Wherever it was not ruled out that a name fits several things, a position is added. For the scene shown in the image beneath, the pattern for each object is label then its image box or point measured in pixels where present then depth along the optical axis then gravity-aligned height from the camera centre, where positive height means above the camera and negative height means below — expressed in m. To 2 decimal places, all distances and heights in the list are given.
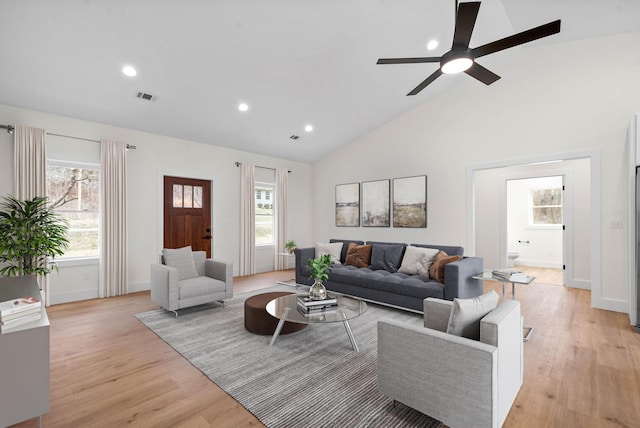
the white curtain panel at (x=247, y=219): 6.67 -0.10
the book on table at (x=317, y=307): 3.01 -0.95
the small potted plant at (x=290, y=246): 6.61 -0.70
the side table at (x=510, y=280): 3.22 -0.75
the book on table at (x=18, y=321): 1.70 -0.62
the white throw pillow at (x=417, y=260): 4.37 -0.69
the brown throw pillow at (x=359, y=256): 5.14 -0.72
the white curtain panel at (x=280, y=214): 7.39 +0.01
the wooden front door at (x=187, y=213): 5.70 +0.04
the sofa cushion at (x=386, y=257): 4.84 -0.71
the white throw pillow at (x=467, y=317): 1.87 -0.65
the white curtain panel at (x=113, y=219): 4.82 -0.06
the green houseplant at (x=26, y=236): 3.55 -0.26
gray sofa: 3.70 -0.95
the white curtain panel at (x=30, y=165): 4.11 +0.70
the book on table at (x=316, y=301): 3.05 -0.90
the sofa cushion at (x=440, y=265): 3.98 -0.69
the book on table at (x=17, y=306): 1.75 -0.55
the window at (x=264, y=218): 7.20 -0.09
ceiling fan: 2.12 +1.37
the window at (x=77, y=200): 4.59 +0.23
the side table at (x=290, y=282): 5.73 -1.33
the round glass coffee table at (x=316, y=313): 2.81 -0.98
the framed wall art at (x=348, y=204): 7.07 +0.23
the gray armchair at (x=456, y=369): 1.60 -0.91
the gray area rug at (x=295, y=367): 1.99 -1.32
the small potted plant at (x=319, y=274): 3.22 -0.65
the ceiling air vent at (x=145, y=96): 4.36 +1.74
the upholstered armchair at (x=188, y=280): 3.83 -0.92
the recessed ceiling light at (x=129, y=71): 3.80 +1.84
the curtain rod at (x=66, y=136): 4.06 +1.19
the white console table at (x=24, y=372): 1.68 -0.90
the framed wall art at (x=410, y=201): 5.96 +0.25
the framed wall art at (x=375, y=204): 6.54 +0.23
